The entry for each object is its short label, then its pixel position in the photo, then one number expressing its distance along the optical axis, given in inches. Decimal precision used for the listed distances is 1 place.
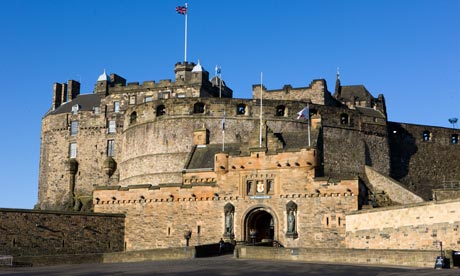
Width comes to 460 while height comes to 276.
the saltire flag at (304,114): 1777.8
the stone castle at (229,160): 1542.8
